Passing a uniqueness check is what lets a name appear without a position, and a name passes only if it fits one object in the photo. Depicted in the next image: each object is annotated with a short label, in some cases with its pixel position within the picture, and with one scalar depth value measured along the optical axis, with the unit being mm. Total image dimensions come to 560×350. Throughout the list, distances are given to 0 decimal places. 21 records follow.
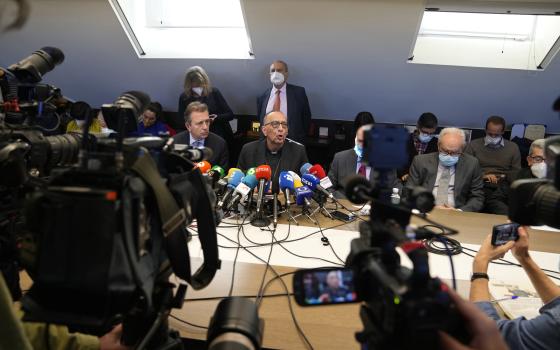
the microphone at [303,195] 1859
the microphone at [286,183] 1901
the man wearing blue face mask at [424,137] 3449
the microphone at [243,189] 1820
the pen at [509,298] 1218
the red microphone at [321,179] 1892
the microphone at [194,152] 879
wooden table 985
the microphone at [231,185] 1856
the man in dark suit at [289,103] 3629
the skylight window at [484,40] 3240
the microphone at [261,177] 1835
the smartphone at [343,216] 1921
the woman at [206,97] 3545
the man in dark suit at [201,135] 2703
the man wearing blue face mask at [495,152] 3371
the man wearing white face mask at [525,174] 2624
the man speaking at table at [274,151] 2555
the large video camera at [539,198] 644
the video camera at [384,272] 539
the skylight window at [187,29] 3520
